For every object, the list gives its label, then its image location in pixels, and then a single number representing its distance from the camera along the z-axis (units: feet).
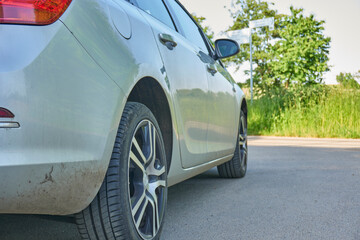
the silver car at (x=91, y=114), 5.06
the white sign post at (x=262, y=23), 54.03
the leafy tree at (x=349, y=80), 44.75
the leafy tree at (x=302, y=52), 54.19
